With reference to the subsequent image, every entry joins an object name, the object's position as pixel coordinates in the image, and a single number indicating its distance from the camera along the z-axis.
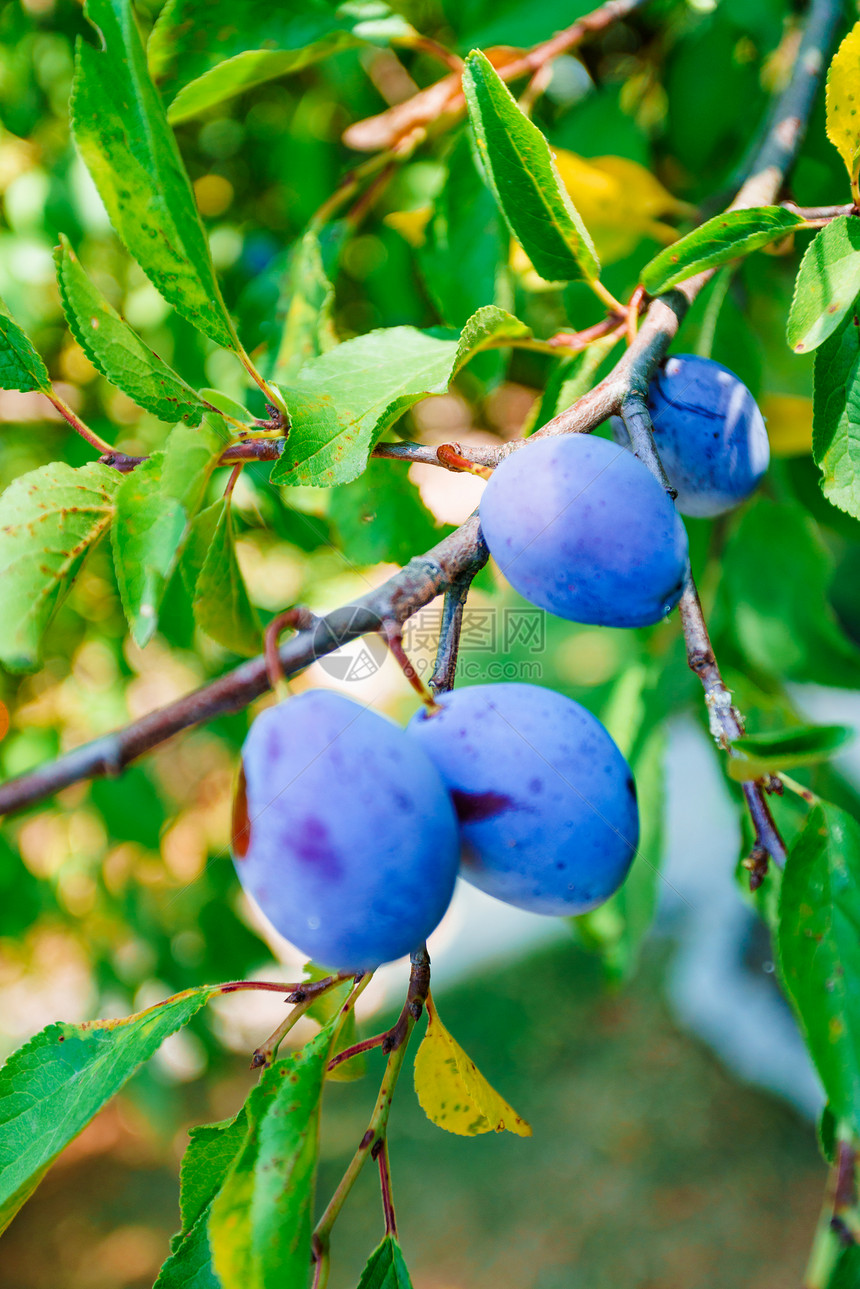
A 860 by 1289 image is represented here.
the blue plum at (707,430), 0.27
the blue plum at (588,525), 0.24
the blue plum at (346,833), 0.23
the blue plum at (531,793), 0.24
